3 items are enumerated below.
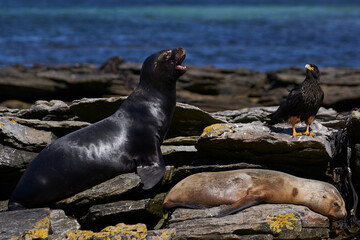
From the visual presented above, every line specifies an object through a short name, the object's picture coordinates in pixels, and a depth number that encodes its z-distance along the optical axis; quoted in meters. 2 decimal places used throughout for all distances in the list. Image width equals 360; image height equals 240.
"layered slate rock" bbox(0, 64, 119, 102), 29.27
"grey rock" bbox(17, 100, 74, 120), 16.92
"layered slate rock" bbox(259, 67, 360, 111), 28.39
